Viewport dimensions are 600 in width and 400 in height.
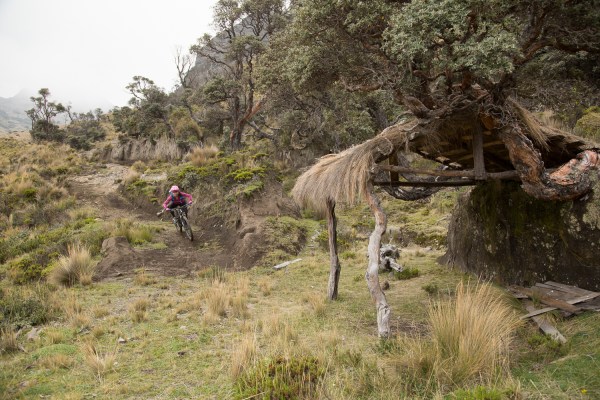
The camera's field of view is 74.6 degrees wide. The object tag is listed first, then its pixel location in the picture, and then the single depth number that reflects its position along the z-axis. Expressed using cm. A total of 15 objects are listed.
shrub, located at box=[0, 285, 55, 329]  703
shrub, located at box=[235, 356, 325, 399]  375
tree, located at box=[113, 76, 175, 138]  2848
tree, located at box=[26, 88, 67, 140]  3791
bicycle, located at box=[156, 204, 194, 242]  1366
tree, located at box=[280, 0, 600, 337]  448
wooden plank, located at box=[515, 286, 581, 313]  560
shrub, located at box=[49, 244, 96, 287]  959
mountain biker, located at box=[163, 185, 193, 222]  1358
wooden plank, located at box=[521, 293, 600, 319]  562
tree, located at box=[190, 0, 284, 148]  2241
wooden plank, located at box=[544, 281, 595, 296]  587
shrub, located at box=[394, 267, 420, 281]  948
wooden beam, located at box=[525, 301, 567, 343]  484
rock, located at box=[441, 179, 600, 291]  595
